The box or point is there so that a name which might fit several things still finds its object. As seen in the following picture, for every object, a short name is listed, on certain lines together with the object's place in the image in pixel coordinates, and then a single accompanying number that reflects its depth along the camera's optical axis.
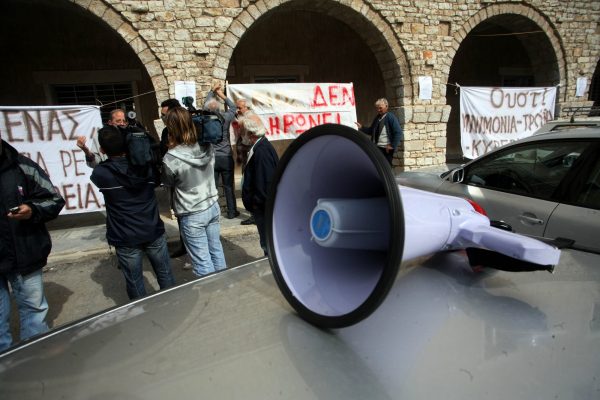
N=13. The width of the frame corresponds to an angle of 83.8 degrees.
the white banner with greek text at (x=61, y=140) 4.70
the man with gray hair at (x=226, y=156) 5.20
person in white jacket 2.58
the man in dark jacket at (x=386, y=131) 5.93
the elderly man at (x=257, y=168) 3.10
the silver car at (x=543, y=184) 2.27
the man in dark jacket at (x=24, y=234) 2.10
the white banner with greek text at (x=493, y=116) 6.98
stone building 5.71
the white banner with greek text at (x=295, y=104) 5.85
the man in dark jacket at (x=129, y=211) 2.38
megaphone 1.15
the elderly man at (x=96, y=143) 3.20
